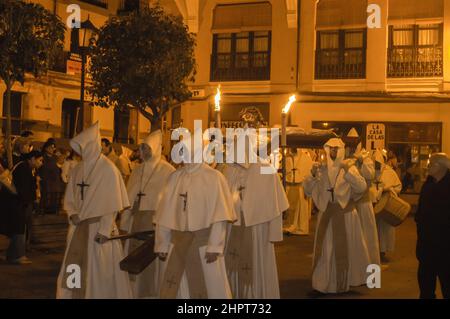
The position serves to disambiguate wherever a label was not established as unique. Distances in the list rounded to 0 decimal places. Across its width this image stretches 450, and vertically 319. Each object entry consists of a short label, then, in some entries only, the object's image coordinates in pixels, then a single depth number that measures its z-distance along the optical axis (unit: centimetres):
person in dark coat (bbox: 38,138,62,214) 1627
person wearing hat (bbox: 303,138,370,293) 970
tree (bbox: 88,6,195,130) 1997
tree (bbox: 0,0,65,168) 1499
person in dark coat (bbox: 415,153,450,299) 790
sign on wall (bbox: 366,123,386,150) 1886
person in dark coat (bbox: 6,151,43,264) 1123
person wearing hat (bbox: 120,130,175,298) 891
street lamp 1655
